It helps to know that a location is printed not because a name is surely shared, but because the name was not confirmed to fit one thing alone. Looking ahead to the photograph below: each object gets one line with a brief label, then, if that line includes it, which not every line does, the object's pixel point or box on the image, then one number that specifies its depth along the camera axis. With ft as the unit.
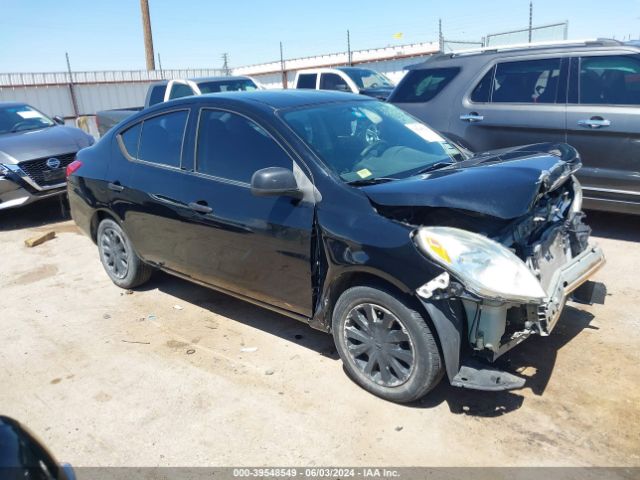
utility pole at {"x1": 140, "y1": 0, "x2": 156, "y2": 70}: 75.97
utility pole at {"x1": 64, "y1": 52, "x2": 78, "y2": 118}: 59.73
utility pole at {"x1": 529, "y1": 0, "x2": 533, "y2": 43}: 48.36
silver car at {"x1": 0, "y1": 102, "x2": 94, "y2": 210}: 25.57
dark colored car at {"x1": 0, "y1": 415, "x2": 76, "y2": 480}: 5.56
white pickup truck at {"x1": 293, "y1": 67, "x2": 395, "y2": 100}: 40.98
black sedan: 9.46
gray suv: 18.04
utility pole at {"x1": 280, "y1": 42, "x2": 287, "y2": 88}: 70.05
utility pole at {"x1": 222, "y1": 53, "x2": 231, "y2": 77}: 78.33
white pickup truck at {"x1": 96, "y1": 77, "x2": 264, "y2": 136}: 36.19
